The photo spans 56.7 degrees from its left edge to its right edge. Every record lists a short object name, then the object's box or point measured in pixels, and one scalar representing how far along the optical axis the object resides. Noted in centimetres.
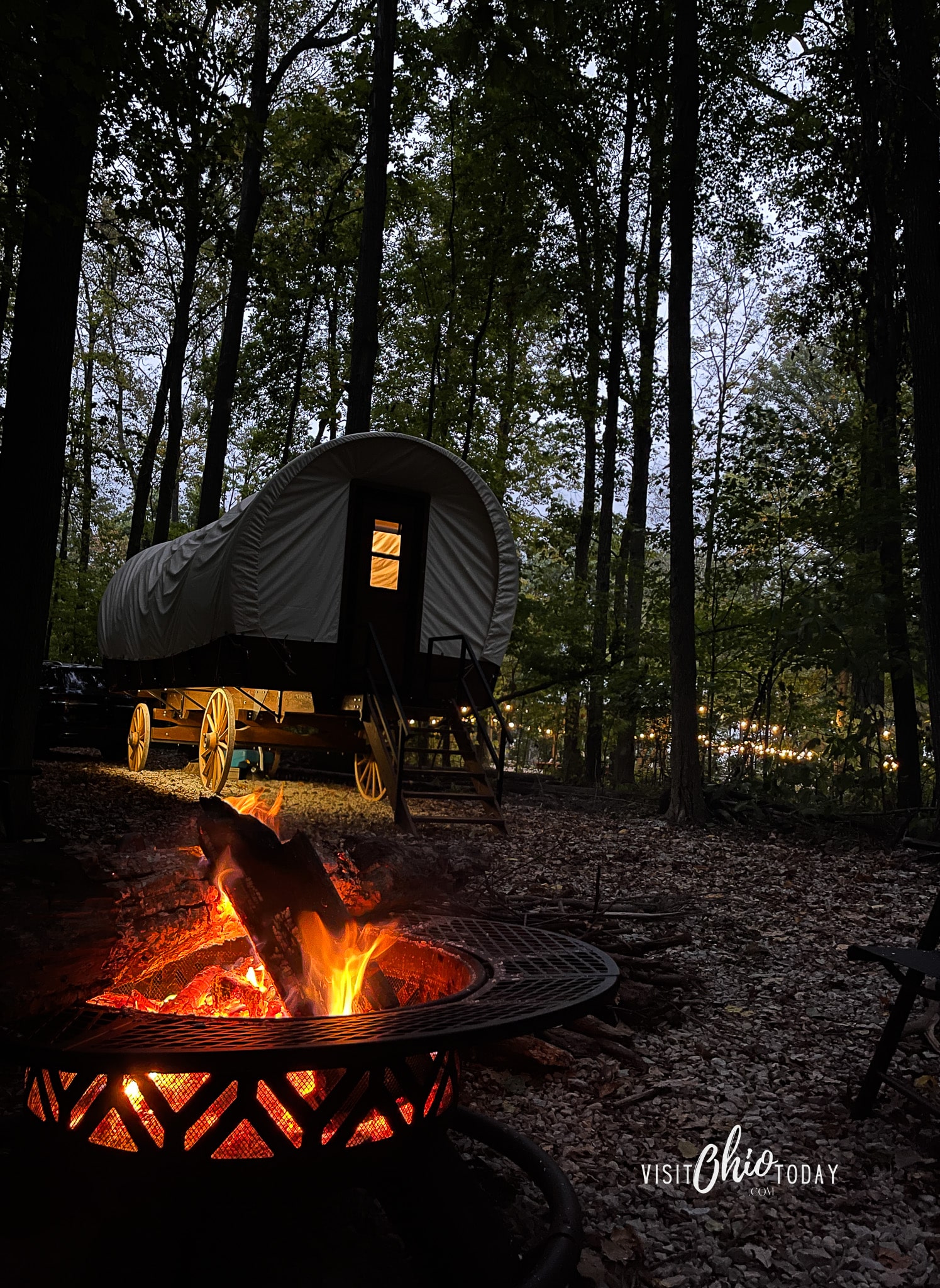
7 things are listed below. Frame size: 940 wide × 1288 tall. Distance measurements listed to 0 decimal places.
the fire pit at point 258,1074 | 150
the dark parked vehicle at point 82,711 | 1215
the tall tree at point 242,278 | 1501
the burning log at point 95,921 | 172
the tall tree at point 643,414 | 1359
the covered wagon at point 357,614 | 850
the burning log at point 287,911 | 214
